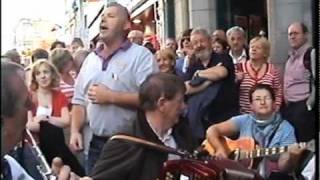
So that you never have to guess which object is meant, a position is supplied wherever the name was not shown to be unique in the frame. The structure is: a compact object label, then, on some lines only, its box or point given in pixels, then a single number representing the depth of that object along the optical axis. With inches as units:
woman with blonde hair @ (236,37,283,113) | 132.2
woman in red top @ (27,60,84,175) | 125.7
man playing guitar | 120.2
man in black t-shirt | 132.3
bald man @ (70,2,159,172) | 117.5
